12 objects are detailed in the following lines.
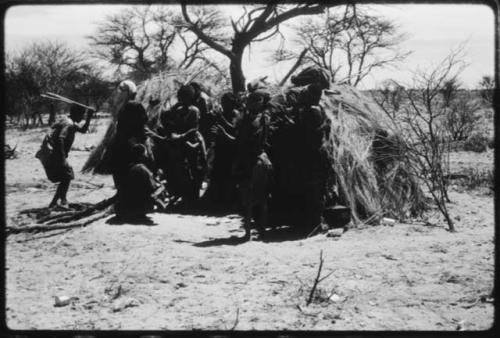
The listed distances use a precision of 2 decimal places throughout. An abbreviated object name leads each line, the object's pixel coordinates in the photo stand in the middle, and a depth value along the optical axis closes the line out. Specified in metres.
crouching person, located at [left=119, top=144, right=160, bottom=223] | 7.20
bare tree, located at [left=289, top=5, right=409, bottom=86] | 15.92
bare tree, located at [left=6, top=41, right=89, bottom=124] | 28.74
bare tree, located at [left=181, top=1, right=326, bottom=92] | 16.58
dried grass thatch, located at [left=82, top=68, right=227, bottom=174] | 11.10
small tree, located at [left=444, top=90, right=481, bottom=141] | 17.77
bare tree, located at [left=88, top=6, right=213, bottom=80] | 29.95
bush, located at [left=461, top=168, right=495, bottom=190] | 10.04
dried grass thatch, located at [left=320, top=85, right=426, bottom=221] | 7.54
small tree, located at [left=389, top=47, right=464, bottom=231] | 7.31
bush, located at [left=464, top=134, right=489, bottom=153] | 15.95
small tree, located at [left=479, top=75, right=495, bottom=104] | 27.19
